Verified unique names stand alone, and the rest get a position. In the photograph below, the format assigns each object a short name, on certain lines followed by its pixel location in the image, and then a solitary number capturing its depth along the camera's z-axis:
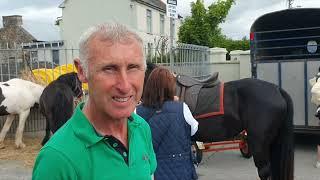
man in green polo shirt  1.47
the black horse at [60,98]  7.73
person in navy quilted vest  3.67
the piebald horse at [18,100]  8.63
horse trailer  8.23
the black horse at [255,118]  5.55
